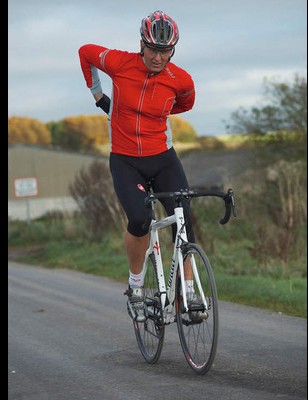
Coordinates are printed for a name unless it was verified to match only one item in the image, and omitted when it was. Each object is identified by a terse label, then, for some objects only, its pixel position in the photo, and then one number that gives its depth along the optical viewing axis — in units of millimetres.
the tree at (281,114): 30453
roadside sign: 36469
